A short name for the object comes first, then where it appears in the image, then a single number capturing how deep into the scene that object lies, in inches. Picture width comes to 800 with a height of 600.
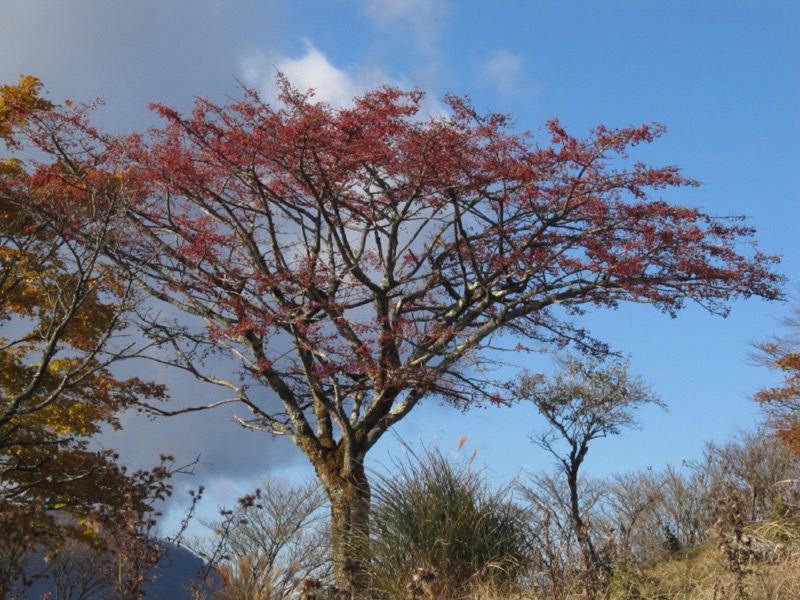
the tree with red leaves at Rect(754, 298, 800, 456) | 975.6
